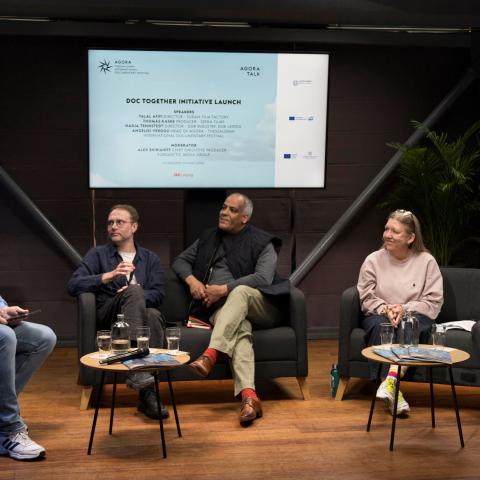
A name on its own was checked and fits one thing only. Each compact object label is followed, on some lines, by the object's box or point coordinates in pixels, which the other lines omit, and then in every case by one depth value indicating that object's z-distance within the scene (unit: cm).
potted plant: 585
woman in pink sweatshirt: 476
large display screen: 538
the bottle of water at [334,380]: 482
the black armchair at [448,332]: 457
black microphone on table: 372
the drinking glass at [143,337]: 383
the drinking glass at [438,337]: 421
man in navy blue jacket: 457
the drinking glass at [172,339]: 400
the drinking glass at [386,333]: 416
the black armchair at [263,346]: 456
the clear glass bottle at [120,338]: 387
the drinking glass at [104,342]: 388
